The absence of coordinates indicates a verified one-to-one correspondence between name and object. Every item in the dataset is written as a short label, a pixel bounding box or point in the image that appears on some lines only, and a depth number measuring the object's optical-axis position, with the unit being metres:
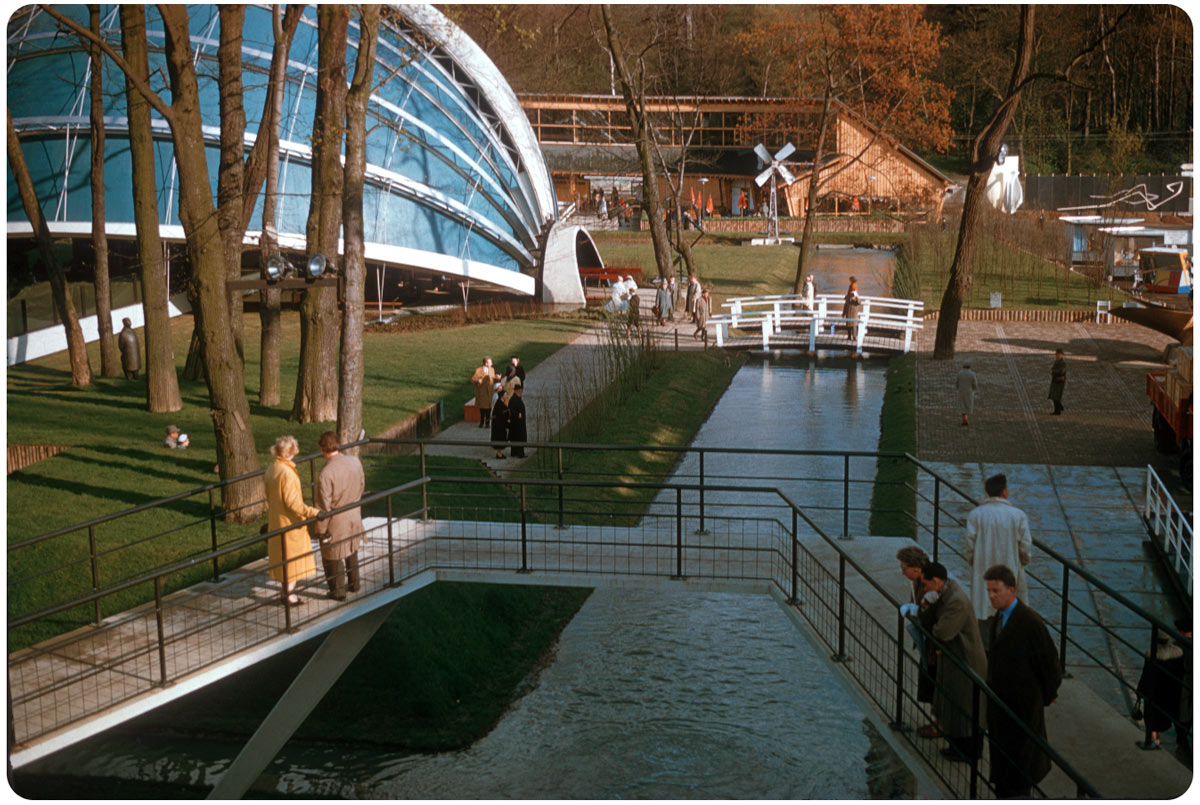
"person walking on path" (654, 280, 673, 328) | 35.09
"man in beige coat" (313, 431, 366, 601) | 10.32
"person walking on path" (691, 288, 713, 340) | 33.00
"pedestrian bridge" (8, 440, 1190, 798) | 8.27
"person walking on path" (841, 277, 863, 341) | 31.29
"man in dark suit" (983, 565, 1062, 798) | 7.43
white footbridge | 30.36
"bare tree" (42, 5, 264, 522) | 13.95
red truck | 17.14
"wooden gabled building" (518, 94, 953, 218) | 65.00
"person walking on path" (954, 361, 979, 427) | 21.56
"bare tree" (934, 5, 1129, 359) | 26.42
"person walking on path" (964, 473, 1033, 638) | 9.52
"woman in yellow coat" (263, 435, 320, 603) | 10.42
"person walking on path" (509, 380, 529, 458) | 18.72
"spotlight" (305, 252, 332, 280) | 13.91
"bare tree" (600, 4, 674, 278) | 36.75
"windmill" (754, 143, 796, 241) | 52.28
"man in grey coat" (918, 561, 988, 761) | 7.83
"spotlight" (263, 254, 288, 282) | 13.14
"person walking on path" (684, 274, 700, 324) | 35.09
